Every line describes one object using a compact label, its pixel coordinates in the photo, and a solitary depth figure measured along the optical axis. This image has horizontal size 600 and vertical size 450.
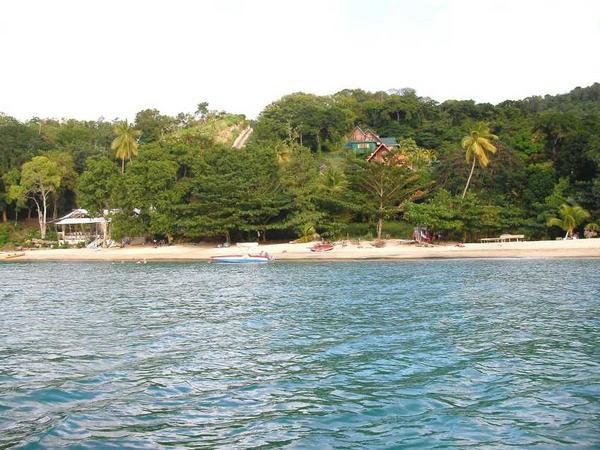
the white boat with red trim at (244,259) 40.03
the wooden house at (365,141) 70.69
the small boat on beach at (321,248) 42.78
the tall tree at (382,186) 46.53
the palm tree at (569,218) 40.59
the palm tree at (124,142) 57.50
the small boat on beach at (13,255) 49.88
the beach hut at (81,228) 55.25
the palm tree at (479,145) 47.56
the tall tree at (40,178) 55.34
